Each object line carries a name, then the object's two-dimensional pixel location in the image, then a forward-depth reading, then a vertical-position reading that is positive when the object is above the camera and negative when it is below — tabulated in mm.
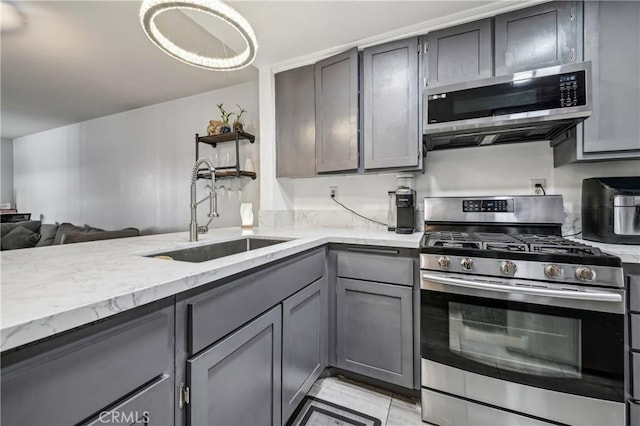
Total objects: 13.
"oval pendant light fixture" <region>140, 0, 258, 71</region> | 1052 +816
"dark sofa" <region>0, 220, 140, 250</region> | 3592 -301
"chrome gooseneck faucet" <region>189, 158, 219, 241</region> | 1425 +43
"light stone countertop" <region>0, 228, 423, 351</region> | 464 -175
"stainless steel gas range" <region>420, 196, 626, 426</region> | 1099 -575
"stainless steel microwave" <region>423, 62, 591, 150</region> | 1299 +553
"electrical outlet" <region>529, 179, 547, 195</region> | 1745 +150
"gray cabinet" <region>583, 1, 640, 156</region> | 1359 +694
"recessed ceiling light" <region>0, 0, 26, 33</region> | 1741 +1357
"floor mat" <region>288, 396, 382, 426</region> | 1377 -1114
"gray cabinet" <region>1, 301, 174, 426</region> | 453 -330
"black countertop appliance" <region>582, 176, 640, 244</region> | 1294 -11
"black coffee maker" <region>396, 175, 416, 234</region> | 1874 -12
